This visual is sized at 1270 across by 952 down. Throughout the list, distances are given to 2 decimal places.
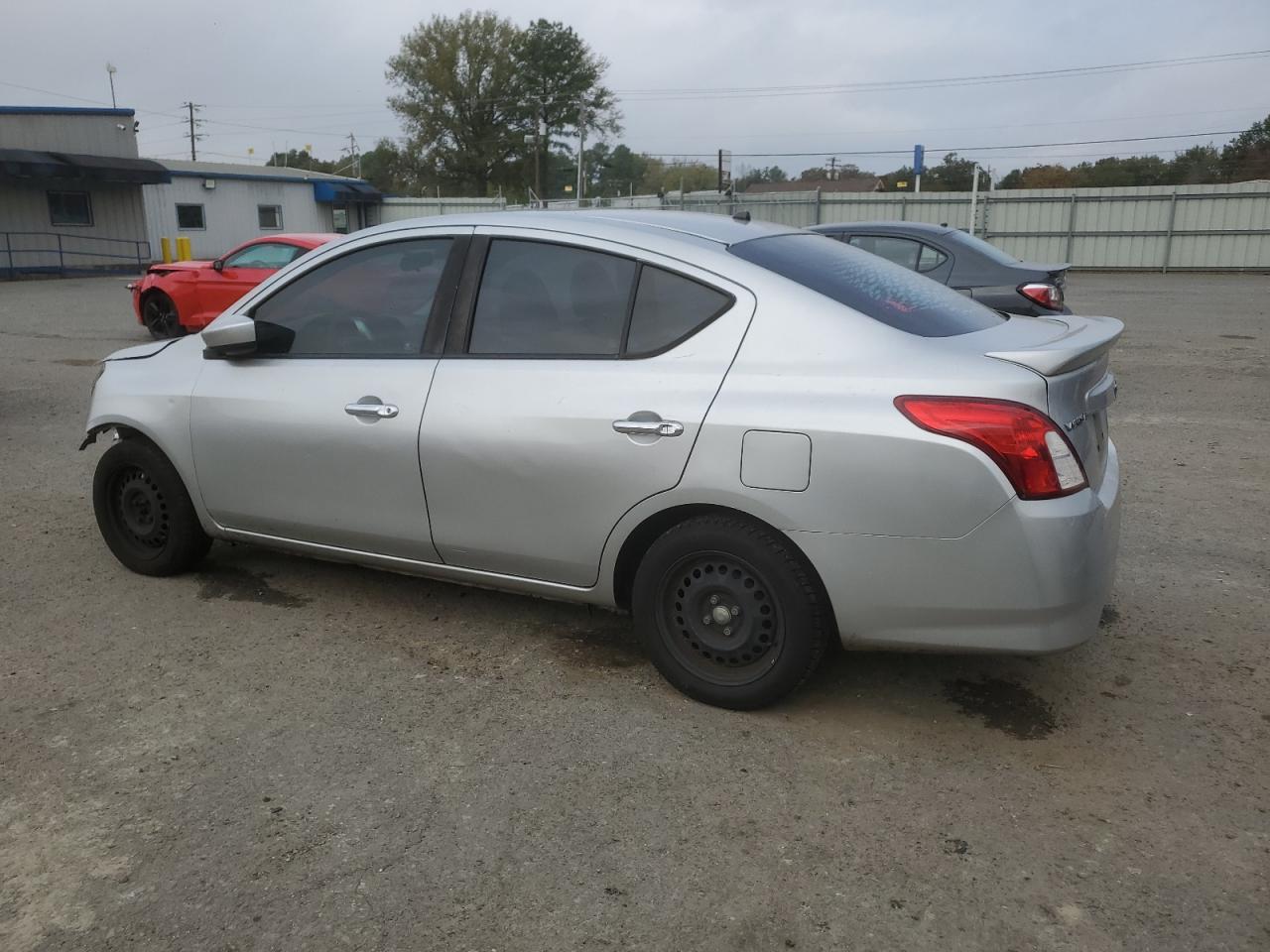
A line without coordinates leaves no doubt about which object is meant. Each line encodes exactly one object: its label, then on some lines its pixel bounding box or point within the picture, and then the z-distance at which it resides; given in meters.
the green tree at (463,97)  63.72
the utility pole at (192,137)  85.67
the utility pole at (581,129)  55.99
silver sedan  2.95
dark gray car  8.71
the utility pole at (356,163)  74.32
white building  34.16
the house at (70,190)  29.19
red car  13.34
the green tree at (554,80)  67.00
